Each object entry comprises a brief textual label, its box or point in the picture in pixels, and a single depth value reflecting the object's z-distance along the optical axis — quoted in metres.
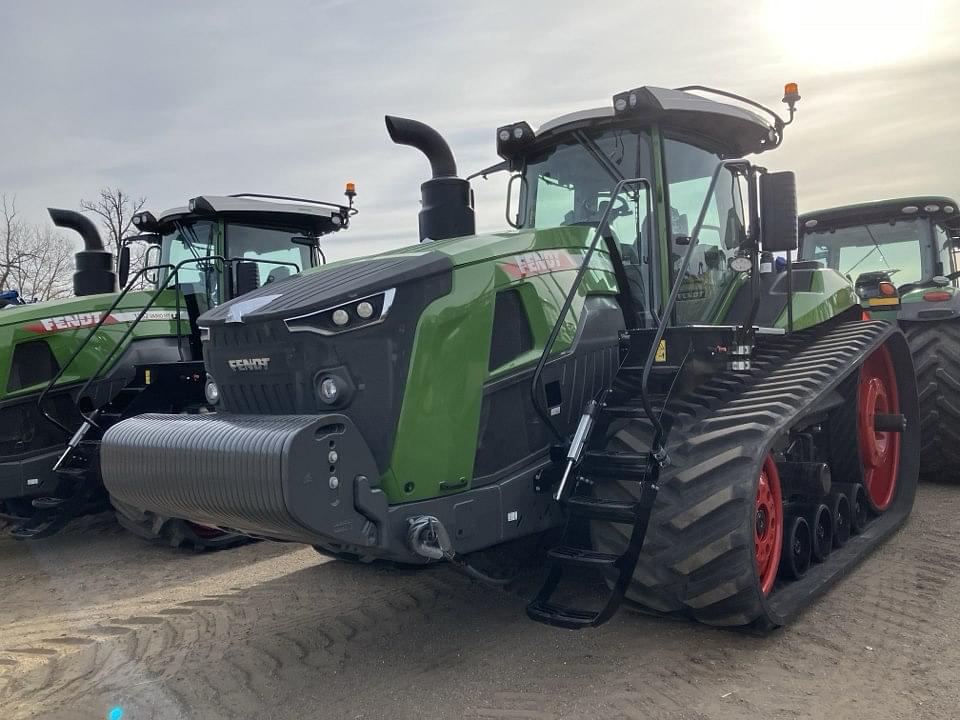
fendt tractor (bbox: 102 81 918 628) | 3.48
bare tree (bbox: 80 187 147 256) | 26.73
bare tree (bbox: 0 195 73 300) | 22.97
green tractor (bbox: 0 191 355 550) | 6.65
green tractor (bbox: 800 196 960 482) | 6.93
